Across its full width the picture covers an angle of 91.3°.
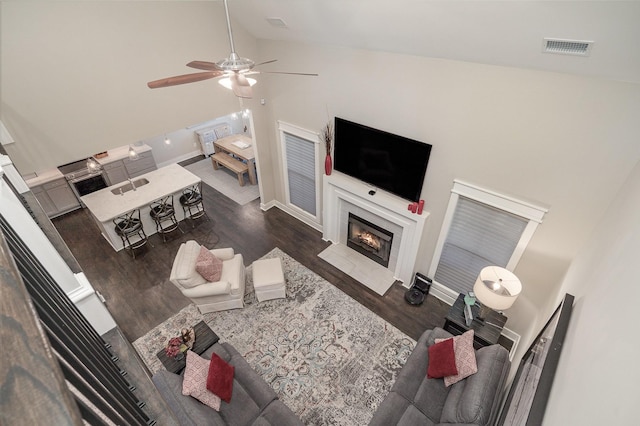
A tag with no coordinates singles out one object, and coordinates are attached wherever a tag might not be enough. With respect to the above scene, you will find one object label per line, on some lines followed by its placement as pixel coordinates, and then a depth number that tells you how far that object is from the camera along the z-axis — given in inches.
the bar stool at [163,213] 251.3
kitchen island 236.2
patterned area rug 157.8
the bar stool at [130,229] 235.6
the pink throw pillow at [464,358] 132.9
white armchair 182.7
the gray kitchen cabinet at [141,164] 323.6
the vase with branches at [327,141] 202.2
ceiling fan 101.0
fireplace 214.4
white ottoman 196.7
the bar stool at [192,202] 267.1
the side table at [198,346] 151.2
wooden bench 325.2
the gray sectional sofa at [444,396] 118.2
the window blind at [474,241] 154.6
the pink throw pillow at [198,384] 126.6
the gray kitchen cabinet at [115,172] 309.1
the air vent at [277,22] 169.5
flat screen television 169.0
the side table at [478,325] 158.6
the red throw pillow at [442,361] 137.9
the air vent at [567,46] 97.5
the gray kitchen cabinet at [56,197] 275.0
